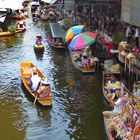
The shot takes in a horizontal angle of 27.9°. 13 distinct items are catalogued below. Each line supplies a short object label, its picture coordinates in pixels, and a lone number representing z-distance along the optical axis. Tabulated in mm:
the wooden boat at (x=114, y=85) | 13742
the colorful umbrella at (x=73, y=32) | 21360
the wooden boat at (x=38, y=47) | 24587
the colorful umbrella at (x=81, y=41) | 19023
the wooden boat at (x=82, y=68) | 19322
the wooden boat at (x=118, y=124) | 10641
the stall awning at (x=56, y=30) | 25346
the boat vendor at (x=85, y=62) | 19430
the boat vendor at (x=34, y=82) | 15824
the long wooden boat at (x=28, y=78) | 15008
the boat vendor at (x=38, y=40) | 24903
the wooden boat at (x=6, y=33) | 30158
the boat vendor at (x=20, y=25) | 32201
